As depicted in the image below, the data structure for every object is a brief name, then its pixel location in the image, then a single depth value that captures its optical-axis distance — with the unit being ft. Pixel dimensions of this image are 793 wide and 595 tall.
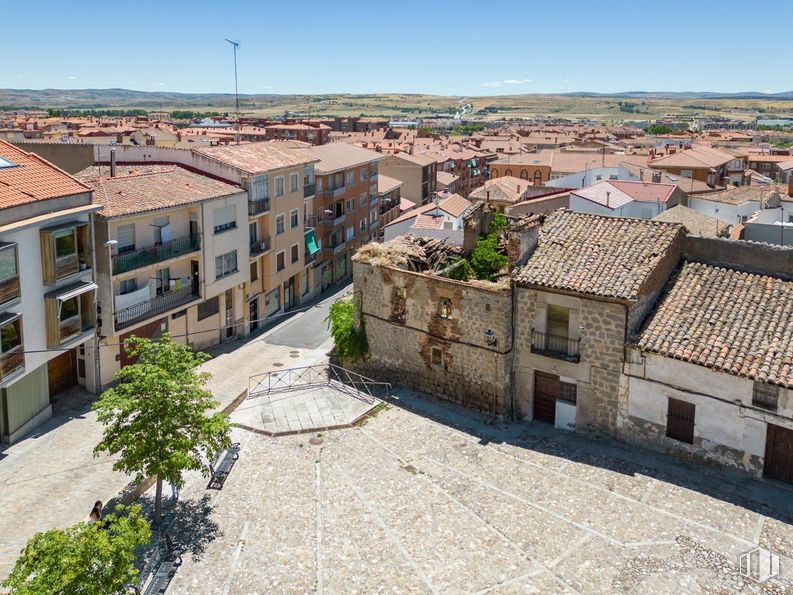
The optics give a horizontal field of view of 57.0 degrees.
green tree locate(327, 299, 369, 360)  115.96
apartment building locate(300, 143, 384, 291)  197.06
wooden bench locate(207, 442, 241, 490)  81.97
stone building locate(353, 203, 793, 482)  81.66
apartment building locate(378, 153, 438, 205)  286.66
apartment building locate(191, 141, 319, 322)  147.54
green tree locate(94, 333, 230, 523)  70.30
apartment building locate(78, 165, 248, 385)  112.37
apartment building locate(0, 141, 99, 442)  89.56
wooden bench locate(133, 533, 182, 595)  64.08
